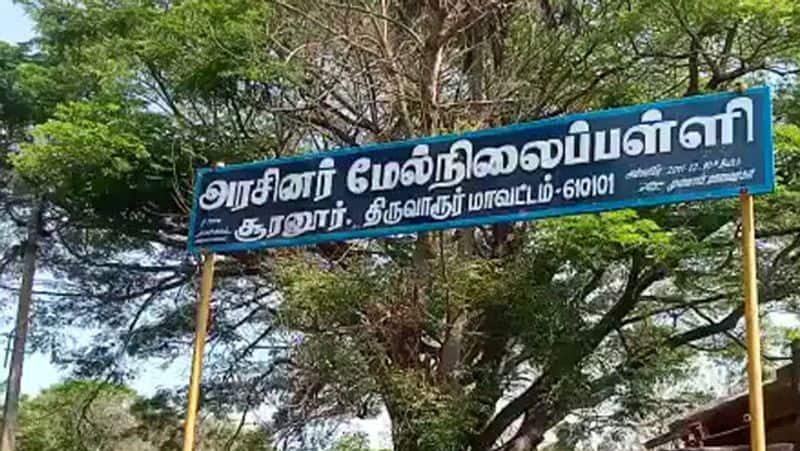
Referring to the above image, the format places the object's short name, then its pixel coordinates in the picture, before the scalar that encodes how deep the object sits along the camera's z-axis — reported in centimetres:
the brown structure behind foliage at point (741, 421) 573
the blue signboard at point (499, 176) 454
